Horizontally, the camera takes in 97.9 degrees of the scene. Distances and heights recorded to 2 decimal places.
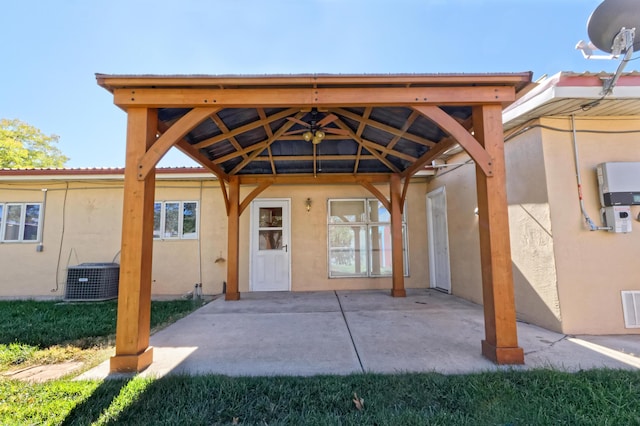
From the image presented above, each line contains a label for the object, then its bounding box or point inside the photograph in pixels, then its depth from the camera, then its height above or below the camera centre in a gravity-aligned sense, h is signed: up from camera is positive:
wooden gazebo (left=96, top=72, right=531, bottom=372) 2.62 +1.20
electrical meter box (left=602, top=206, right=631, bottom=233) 3.46 +0.26
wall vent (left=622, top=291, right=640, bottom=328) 3.46 -0.86
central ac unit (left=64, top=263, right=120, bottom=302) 5.93 -0.79
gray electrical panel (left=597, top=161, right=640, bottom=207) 3.46 +0.71
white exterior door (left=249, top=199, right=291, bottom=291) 6.84 -0.04
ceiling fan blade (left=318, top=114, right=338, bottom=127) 3.77 +1.71
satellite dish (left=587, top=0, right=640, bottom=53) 2.74 +2.21
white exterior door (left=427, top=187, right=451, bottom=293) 6.32 +0.05
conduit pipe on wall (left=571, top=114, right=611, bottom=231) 3.51 +0.72
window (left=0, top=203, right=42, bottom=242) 6.66 +0.62
